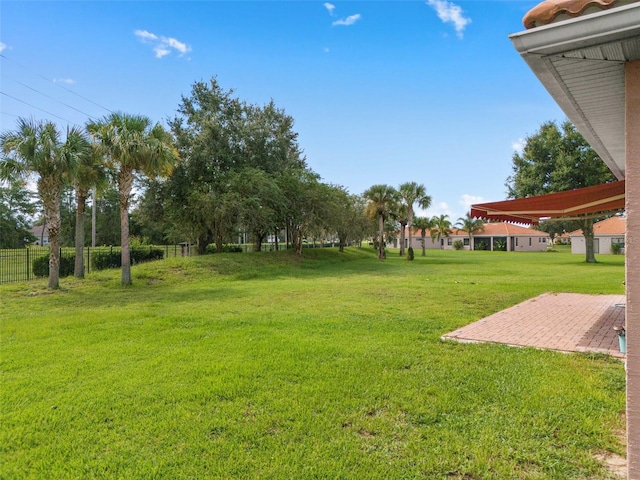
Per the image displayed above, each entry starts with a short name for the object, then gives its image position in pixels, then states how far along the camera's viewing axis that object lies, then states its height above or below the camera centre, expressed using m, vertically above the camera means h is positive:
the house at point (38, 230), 73.77 +2.91
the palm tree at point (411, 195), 37.41 +4.91
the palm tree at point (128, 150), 14.13 +3.59
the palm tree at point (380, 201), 33.94 +4.03
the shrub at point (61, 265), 16.62 -0.92
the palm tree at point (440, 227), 57.47 +2.70
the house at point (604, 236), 45.44 +0.97
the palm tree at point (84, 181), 14.03 +2.53
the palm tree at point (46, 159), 12.36 +2.86
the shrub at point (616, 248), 42.56 -0.46
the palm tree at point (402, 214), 37.22 +3.04
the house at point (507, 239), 59.84 +0.88
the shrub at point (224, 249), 28.56 -0.33
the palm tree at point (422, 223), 45.12 +2.57
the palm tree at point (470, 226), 61.53 +2.98
